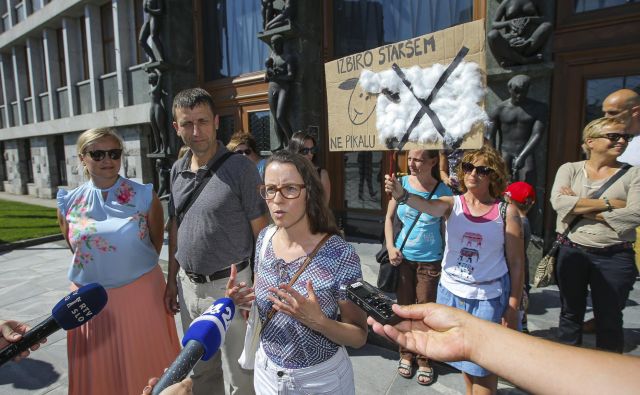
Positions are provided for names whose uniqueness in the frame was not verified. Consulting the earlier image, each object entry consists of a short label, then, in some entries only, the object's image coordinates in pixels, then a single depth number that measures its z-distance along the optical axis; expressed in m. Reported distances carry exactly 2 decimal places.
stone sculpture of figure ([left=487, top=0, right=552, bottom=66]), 3.96
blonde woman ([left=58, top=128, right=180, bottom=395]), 2.11
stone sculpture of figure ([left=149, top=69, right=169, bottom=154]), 7.70
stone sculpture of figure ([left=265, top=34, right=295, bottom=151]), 5.76
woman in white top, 2.14
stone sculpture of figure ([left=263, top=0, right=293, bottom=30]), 5.59
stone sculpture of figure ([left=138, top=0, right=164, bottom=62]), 7.39
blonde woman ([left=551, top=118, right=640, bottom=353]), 2.45
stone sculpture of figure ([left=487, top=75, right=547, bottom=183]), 4.09
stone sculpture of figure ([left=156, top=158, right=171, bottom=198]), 7.88
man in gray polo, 2.12
